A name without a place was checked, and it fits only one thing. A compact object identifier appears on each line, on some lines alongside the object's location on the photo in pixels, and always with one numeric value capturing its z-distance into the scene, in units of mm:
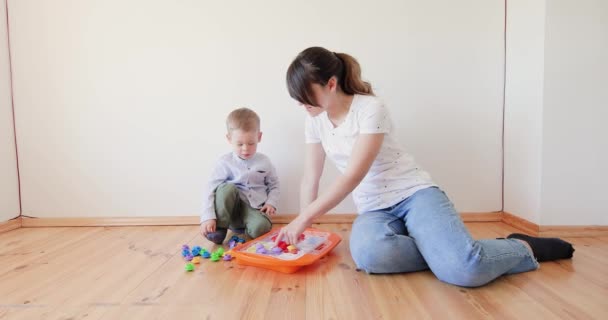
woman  954
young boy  1364
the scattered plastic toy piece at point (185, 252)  1203
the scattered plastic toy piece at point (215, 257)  1164
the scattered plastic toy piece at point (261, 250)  1118
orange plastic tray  1039
